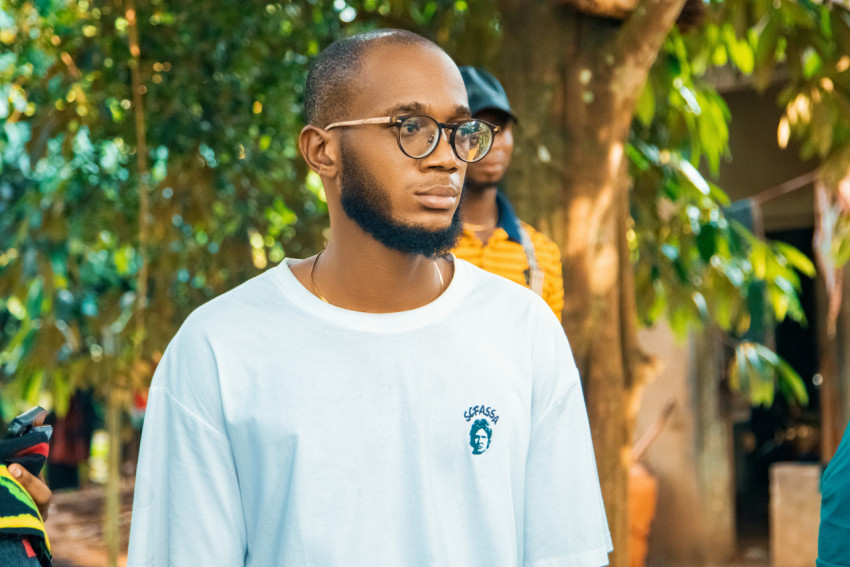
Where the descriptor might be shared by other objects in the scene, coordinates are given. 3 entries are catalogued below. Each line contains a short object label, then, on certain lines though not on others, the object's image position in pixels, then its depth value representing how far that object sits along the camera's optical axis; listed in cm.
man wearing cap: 283
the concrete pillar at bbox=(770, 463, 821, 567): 623
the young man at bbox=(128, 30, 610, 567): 146
